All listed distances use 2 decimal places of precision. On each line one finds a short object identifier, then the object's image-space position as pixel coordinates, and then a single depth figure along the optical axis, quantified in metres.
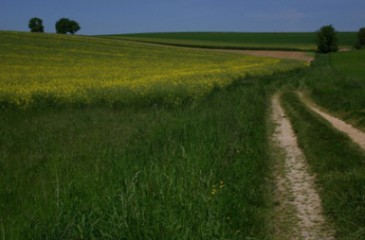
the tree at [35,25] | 108.56
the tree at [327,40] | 85.94
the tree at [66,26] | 107.54
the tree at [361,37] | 93.75
